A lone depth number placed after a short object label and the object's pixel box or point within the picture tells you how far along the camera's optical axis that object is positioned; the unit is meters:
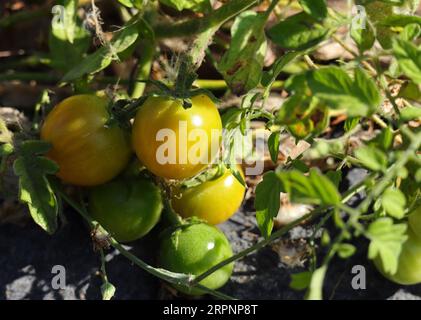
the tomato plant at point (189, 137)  0.29
